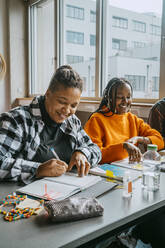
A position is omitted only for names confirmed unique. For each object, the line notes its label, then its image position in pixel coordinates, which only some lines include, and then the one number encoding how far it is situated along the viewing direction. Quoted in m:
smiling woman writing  1.05
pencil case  0.69
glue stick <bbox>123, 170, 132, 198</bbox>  0.89
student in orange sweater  1.73
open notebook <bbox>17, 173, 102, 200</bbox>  0.87
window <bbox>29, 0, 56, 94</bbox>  4.37
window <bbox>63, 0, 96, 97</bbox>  3.29
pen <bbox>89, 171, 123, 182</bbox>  1.06
